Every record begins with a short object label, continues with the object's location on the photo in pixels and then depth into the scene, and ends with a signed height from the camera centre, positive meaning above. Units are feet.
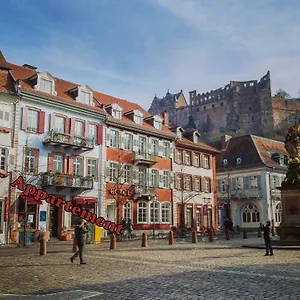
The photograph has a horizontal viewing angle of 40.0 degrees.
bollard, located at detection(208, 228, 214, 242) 90.62 -2.97
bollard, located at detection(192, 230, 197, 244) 86.77 -2.91
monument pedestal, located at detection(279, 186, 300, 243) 70.79 +1.24
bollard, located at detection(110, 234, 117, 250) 72.19 -3.09
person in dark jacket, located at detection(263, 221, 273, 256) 55.94 -2.10
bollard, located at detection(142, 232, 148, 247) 76.91 -3.17
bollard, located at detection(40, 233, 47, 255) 60.85 -2.96
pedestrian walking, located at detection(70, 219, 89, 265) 48.03 -1.58
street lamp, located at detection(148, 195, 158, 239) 130.11 +7.66
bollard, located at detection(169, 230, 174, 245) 82.55 -2.99
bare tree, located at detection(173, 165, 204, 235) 142.00 +12.39
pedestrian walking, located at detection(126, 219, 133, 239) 116.57 -0.98
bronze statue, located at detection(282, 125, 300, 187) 73.67 +12.37
